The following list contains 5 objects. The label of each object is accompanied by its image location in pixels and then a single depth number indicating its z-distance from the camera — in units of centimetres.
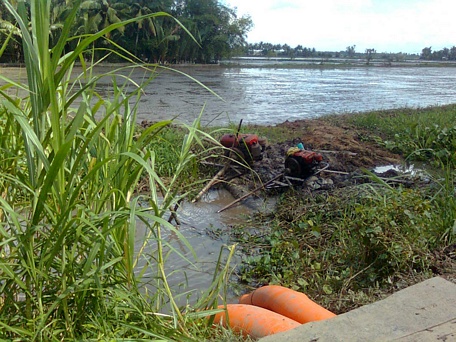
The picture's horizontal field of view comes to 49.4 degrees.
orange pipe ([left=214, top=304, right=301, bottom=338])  230
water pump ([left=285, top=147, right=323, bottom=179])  567
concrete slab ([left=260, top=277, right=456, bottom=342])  197
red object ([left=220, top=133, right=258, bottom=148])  603
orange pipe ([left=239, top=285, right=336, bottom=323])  263
